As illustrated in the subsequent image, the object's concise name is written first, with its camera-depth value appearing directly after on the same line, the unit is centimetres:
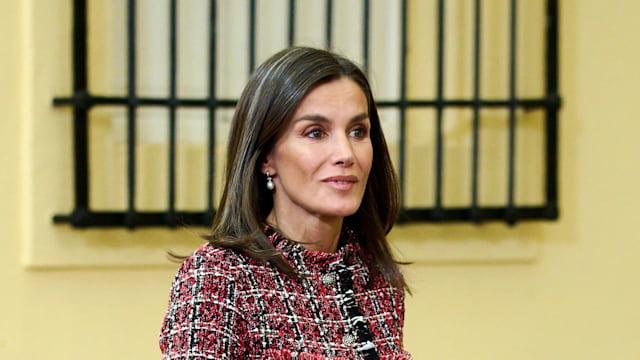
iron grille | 658
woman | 558
